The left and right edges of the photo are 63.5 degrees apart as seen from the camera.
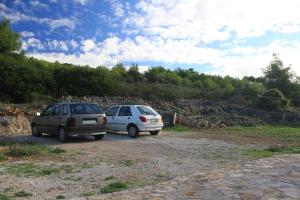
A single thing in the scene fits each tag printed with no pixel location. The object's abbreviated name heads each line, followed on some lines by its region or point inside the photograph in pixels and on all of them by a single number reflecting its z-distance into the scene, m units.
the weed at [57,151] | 7.62
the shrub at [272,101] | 16.82
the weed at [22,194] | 4.28
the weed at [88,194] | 4.29
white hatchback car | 10.63
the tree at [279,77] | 19.56
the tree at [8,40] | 19.30
